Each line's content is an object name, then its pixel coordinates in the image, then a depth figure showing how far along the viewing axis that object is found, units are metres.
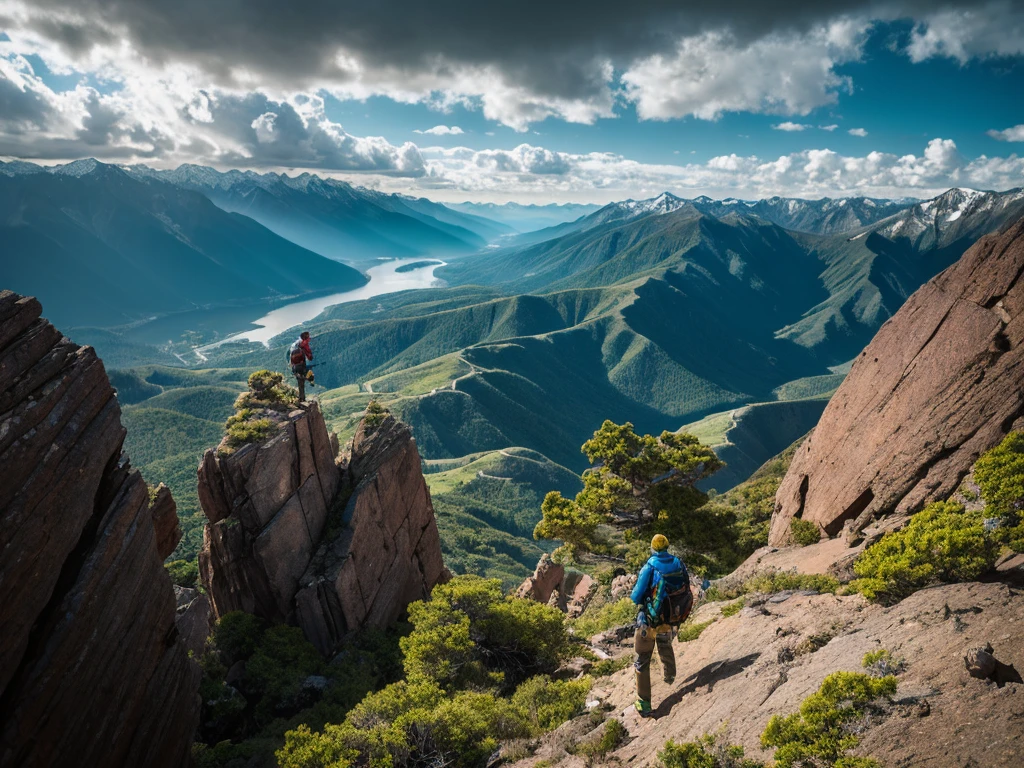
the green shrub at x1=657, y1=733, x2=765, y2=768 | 9.62
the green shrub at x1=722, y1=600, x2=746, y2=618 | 17.69
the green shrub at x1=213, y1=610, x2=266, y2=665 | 29.34
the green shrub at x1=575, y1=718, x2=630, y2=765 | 13.18
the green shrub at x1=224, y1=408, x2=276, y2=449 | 31.34
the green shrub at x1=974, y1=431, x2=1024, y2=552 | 13.04
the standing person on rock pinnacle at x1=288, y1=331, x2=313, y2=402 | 31.85
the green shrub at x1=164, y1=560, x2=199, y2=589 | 42.09
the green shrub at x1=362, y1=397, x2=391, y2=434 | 38.91
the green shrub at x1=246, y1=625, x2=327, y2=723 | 25.55
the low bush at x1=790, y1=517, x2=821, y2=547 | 23.33
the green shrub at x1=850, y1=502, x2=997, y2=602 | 12.72
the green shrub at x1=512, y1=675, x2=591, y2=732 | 17.00
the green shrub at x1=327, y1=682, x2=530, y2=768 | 15.86
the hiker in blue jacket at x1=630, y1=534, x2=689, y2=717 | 13.51
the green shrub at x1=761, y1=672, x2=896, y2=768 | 8.80
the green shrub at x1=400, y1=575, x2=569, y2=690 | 21.70
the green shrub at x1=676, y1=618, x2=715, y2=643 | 17.56
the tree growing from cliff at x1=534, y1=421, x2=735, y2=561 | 31.45
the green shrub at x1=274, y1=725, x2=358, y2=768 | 14.90
